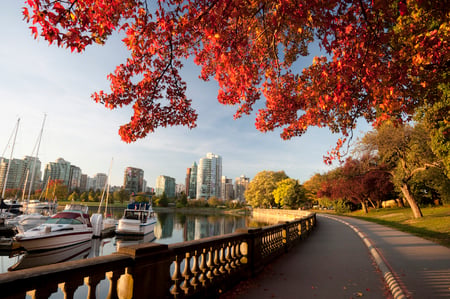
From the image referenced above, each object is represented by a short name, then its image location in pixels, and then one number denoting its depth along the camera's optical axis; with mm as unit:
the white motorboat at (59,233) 18750
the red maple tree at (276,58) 4278
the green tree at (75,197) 87888
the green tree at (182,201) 101362
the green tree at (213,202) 112438
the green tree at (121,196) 98006
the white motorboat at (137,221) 28806
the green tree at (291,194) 68562
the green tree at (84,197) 98888
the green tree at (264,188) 83188
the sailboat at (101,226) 28125
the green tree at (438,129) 13775
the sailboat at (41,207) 41125
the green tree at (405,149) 22031
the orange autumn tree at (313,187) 62950
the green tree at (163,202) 102012
